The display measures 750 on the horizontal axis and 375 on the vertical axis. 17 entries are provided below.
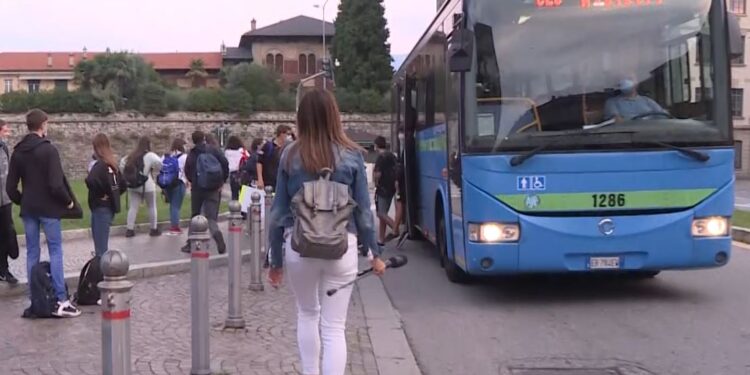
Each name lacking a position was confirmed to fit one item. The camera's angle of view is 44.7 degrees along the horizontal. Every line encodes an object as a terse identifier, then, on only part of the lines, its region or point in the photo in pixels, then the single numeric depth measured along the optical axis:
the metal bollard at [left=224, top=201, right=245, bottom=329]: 7.78
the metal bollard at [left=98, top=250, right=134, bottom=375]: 4.31
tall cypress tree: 78.38
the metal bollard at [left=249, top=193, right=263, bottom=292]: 9.70
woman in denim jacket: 5.29
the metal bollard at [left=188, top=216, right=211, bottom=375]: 6.20
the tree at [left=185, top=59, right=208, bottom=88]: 103.81
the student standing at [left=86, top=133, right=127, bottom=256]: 9.24
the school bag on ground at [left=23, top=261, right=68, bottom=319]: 8.22
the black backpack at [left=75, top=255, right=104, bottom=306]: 8.84
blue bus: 9.03
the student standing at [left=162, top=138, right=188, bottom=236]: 15.80
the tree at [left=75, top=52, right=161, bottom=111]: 78.50
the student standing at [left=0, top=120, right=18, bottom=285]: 9.50
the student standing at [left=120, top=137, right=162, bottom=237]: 15.43
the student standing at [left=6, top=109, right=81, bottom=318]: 8.16
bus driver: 9.09
